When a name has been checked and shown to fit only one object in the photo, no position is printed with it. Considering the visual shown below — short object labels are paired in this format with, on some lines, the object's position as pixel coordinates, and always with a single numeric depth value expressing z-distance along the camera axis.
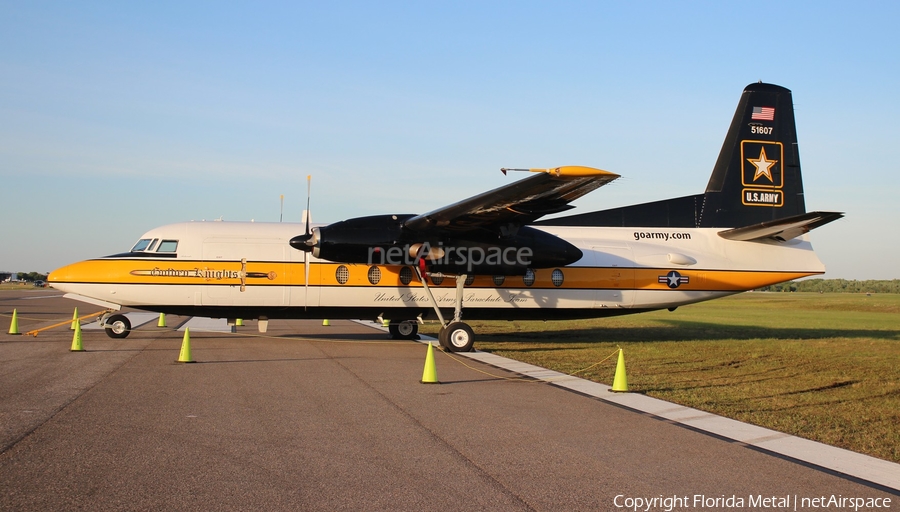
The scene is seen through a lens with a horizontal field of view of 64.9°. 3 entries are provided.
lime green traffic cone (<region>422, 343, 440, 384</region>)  12.64
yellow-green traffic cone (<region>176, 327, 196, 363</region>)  14.68
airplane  18.28
